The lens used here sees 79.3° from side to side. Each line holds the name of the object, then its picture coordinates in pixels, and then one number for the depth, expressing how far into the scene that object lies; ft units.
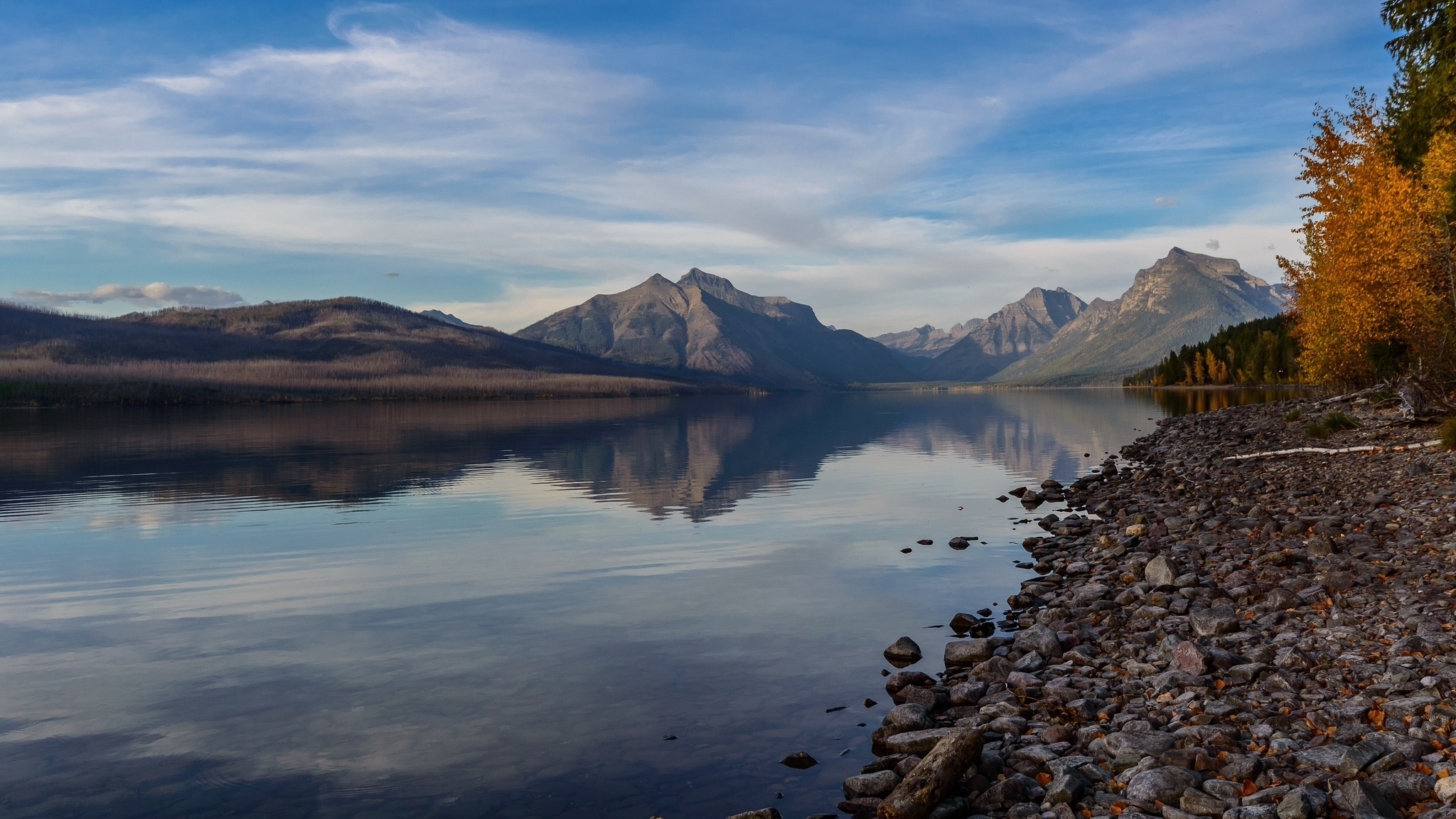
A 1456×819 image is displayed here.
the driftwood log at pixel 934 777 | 32.78
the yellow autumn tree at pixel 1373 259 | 136.15
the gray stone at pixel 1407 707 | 33.55
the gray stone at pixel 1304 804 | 27.66
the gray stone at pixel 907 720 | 41.19
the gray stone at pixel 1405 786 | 28.02
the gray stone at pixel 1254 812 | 28.17
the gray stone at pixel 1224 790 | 29.89
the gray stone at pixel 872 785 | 35.45
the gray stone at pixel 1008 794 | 32.48
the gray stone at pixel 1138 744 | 34.17
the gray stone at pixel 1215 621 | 48.06
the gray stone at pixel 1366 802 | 26.89
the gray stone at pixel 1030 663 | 47.16
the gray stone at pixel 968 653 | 51.55
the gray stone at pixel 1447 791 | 27.27
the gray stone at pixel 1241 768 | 31.17
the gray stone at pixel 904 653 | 53.47
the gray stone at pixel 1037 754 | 35.21
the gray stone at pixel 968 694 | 44.56
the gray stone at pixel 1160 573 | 59.62
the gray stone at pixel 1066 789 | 31.50
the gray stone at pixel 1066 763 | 33.57
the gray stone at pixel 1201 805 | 29.04
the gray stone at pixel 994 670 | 46.93
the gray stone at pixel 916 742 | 38.65
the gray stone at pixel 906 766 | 36.68
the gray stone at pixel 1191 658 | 42.16
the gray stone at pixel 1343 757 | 30.27
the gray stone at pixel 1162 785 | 30.50
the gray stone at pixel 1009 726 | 38.75
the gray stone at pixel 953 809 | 32.19
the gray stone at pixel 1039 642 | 49.52
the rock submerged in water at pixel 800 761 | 39.27
